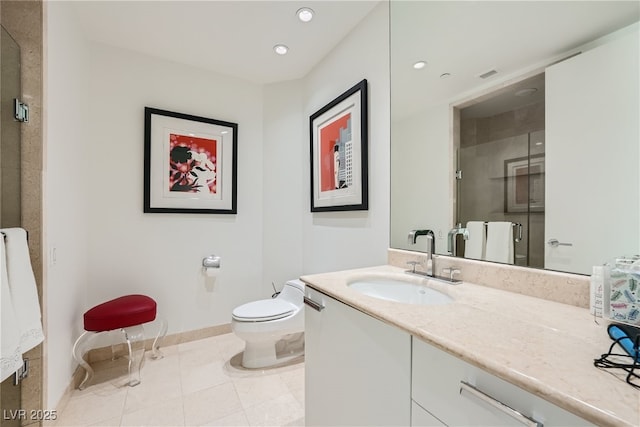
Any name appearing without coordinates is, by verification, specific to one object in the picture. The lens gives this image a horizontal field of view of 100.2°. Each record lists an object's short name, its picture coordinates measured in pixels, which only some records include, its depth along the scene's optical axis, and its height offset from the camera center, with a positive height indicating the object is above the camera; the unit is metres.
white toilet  1.85 -0.79
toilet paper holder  2.40 -0.45
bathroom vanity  0.48 -0.34
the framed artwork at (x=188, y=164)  2.22 +0.43
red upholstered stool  1.72 -0.71
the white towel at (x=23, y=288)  1.12 -0.33
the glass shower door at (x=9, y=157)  1.26 +0.27
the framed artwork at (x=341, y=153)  1.80 +0.45
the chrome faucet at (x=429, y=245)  1.30 -0.16
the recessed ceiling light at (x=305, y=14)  1.73 +1.31
